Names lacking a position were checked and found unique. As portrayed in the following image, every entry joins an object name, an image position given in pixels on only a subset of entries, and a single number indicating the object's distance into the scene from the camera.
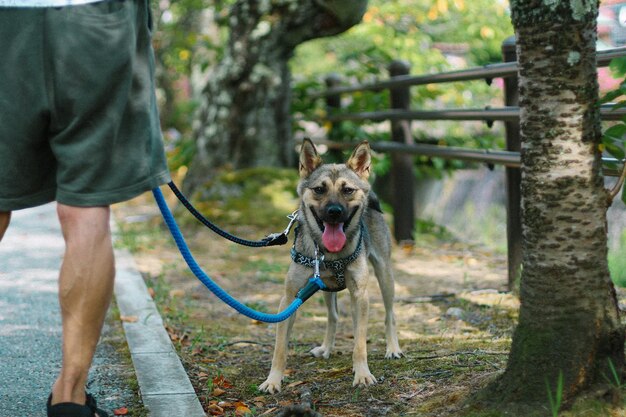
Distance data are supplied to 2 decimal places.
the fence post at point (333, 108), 10.15
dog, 3.85
